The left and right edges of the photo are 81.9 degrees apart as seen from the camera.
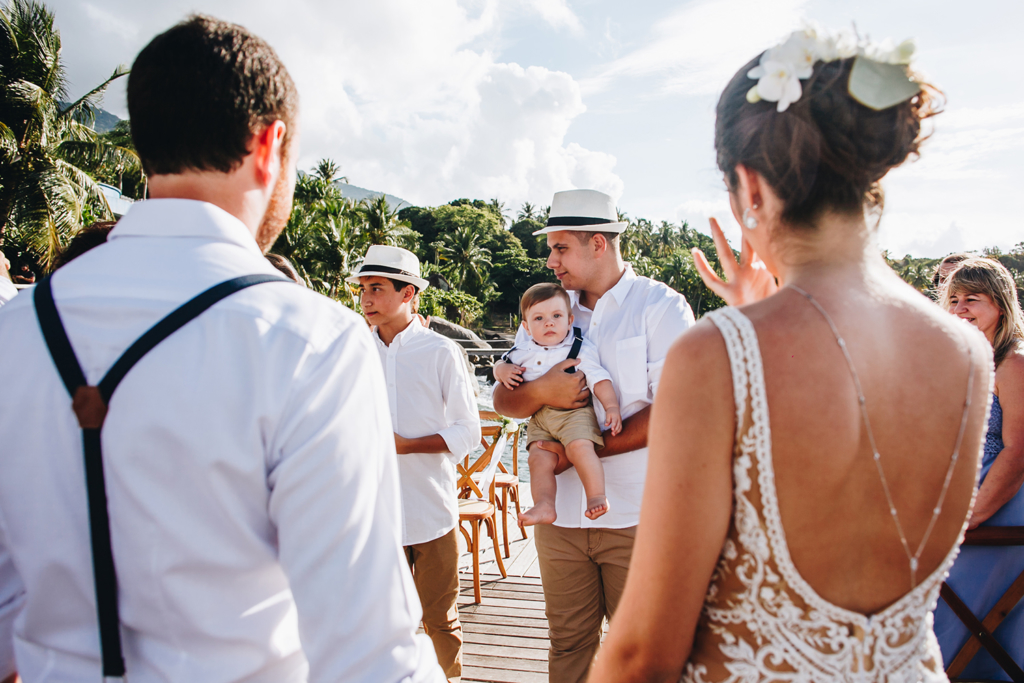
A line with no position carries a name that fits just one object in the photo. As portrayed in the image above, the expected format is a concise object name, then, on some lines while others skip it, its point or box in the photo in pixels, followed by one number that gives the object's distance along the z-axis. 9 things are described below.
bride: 1.00
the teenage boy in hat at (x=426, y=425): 3.24
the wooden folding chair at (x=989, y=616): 2.38
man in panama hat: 2.61
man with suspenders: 0.90
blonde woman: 2.64
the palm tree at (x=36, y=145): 15.99
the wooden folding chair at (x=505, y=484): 5.23
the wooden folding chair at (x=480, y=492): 4.40
